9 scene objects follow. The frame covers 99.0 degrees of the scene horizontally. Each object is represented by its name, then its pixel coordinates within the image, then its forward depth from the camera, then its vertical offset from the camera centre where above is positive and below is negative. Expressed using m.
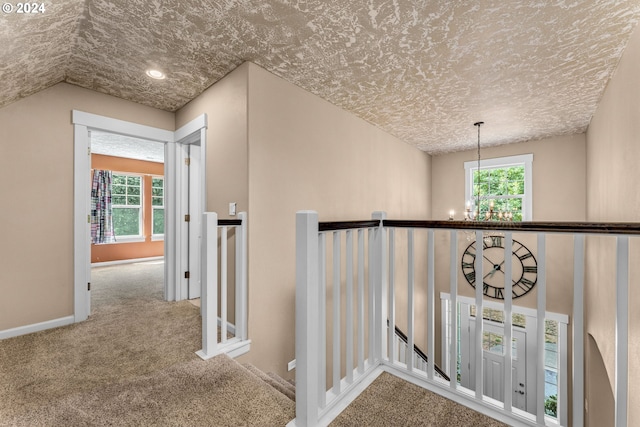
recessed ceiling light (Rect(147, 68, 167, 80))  2.41 +1.25
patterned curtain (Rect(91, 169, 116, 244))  5.78 +0.10
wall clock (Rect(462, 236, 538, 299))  4.70 -1.00
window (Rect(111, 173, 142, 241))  6.24 +0.19
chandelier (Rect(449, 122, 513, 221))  3.39 -0.04
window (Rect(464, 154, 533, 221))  4.77 +0.52
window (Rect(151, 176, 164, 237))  6.71 +0.16
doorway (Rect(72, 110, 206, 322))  2.66 +0.18
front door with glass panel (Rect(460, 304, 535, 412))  4.82 -2.71
